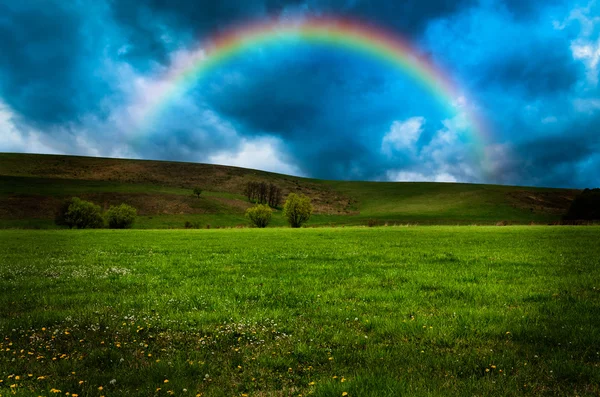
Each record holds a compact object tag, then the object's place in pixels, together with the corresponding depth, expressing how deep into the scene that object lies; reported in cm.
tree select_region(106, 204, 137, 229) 8694
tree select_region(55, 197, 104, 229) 8094
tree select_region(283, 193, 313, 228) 8969
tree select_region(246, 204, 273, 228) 9344
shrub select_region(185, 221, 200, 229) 9369
